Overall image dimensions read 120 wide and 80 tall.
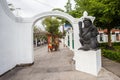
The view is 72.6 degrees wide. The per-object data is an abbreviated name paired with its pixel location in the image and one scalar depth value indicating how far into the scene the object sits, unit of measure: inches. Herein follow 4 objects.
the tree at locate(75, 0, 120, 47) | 200.0
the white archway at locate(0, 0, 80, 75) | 162.4
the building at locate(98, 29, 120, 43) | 654.5
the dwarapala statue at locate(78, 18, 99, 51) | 149.6
